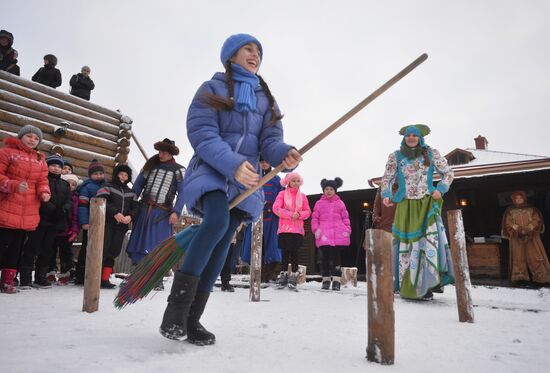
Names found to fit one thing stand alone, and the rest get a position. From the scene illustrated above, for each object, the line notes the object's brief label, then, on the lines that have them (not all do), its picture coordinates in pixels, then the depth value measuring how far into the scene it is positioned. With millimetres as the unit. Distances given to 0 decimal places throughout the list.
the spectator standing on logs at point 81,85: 10445
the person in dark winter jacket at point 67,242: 5359
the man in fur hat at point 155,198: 4840
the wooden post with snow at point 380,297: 1657
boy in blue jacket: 5199
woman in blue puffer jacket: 1850
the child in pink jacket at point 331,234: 6078
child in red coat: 3939
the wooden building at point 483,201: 10234
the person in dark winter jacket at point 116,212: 4934
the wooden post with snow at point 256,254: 4219
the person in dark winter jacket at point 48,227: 4434
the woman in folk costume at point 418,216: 4180
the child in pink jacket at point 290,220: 6238
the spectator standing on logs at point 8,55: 8281
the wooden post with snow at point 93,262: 2803
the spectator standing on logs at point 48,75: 9680
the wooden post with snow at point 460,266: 2951
